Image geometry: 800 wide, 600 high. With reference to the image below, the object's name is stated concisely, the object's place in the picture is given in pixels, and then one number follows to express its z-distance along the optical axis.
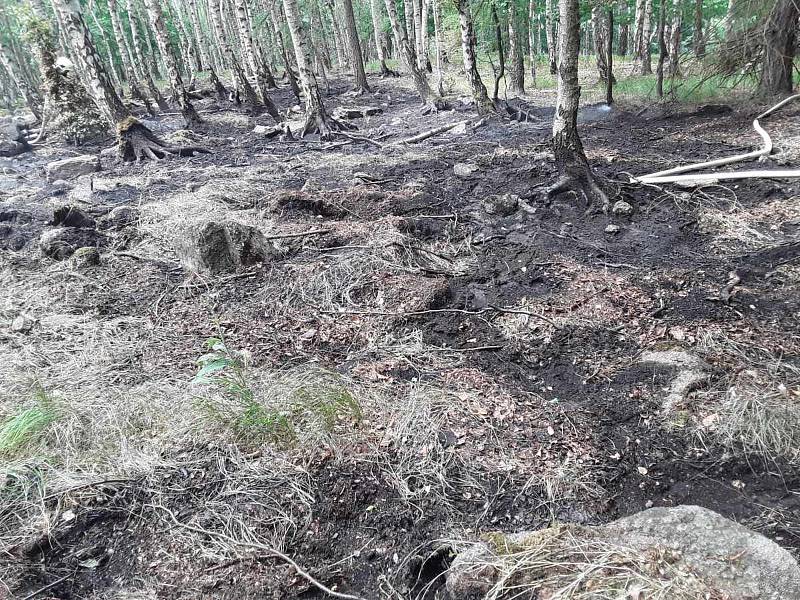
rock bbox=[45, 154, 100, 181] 10.05
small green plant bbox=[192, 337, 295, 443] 2.89
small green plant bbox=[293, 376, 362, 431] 3.03
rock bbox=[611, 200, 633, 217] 5.94
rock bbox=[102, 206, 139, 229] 6.74
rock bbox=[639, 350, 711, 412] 3.30
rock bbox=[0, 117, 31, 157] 13.18
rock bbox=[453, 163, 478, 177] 8.05
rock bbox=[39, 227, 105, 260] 5.73
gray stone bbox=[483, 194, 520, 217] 6.41
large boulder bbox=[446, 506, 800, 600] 1.74
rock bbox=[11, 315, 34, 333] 4.31
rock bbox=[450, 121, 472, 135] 11.45
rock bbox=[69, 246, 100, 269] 5.42
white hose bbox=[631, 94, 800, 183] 6.01
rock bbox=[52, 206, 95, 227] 6.38
